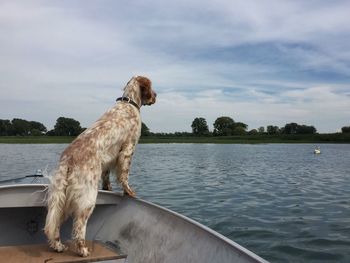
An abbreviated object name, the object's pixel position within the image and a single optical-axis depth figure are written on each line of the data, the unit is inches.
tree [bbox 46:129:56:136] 5000.0
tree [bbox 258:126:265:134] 6407.5
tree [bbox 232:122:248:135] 6309.1
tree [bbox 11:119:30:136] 5816.9
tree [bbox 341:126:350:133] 5280.5
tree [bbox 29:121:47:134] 5905.5
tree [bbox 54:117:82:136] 4923.7
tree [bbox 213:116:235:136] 6577.8
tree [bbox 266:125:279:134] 6245.1
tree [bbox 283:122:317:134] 5846.0
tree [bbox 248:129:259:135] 6187.0
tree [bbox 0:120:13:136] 5703.7
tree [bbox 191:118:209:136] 6333.7
